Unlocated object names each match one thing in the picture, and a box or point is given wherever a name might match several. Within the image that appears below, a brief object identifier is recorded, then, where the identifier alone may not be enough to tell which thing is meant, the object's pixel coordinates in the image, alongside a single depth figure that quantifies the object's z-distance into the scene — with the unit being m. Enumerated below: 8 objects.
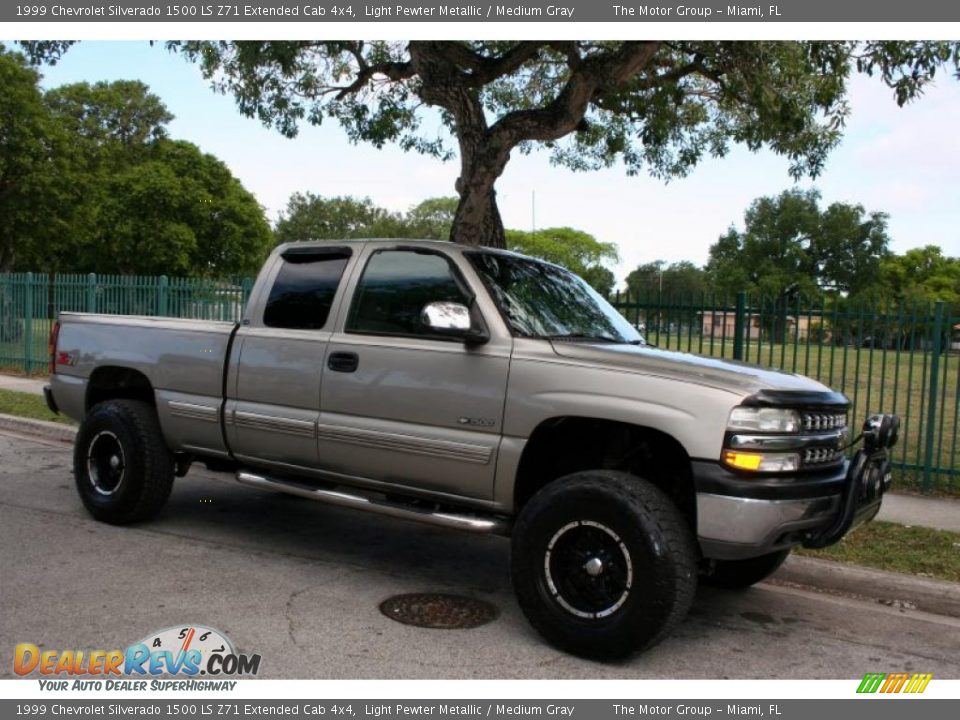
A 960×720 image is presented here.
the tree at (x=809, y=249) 89.44
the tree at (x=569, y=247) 98.31
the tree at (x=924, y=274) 79.69
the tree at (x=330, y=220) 76.44
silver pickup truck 3.96
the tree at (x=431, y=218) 81.69
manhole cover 4.63
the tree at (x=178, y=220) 49.53
